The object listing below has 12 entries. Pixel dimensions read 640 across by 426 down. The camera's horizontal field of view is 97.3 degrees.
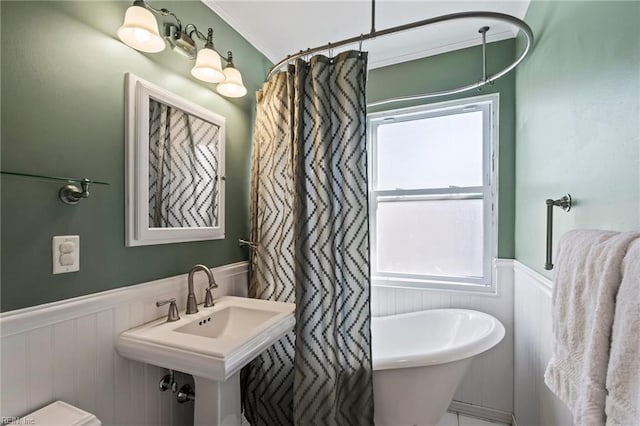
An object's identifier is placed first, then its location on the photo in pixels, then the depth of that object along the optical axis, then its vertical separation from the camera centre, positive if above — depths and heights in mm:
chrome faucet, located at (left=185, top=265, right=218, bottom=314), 1413 -409
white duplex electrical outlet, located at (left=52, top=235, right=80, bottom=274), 991 -148
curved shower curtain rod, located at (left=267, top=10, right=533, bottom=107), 1236 +855
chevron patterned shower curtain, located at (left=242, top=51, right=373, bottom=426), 1426 -160
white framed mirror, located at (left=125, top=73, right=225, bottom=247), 1250 +230
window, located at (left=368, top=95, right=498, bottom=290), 2049 +150
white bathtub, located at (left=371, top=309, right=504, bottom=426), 1399 -855
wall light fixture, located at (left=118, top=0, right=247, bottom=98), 1136 +786
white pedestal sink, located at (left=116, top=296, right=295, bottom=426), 1010 -537
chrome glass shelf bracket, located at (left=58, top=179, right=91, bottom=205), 1010 +71
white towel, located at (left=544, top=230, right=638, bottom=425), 549 -227
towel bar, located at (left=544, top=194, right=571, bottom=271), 1069 +21
